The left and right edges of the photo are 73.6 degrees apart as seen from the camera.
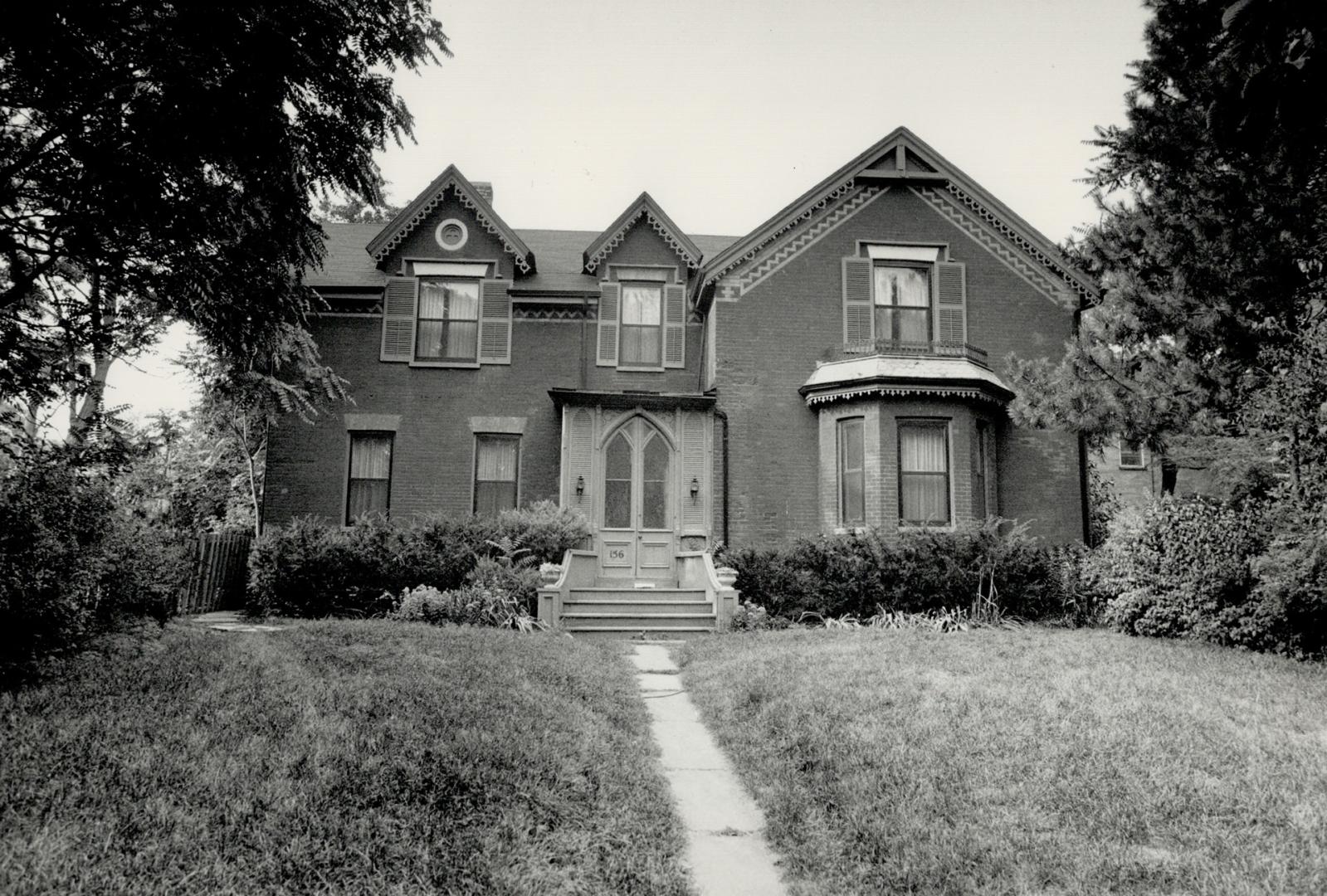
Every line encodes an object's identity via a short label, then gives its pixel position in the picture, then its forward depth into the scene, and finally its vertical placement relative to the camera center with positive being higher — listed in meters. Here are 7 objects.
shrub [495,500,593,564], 14.42 +0.47
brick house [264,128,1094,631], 16.30 +3.70
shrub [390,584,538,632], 12.80 -0.73
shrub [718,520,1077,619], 13.53 -0.12
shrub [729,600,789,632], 13.12 -0.83
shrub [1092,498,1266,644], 10.41 +0.09
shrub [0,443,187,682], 6.69 -0.06
